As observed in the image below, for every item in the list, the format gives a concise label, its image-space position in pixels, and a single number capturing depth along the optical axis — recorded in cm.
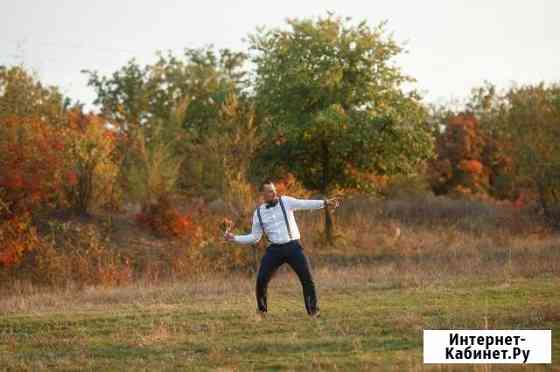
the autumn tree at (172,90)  4584
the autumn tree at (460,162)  5031
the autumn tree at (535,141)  3078
